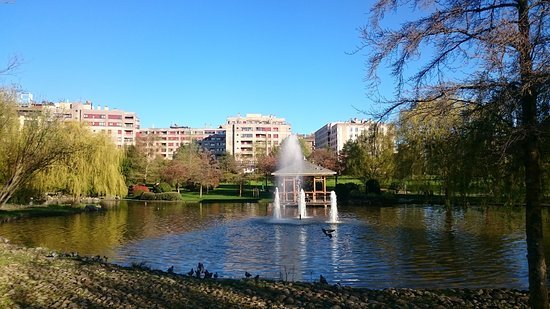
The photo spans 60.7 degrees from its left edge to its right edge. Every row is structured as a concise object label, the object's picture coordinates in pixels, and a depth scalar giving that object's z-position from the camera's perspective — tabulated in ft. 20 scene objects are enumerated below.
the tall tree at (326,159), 196.75
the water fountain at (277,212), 90.52
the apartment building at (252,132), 434.30
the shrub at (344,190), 140.40
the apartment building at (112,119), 377.91
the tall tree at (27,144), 55.11
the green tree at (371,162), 133.22
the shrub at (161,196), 152.15
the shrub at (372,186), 138.72
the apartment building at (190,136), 489.54
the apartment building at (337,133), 476.95
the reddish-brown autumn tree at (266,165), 182.70
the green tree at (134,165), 174.30
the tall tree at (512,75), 15.80
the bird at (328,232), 58.01
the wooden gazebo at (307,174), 125.88
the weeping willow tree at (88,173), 104.11
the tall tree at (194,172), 173.68
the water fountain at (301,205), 91.71
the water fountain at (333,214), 80.30
